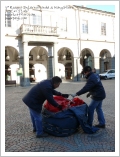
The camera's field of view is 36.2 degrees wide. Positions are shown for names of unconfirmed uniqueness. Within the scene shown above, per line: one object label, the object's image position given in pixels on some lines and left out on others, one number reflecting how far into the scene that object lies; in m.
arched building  22.00
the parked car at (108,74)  27.95
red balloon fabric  4.91
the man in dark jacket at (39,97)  4.44
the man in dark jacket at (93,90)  4.96
